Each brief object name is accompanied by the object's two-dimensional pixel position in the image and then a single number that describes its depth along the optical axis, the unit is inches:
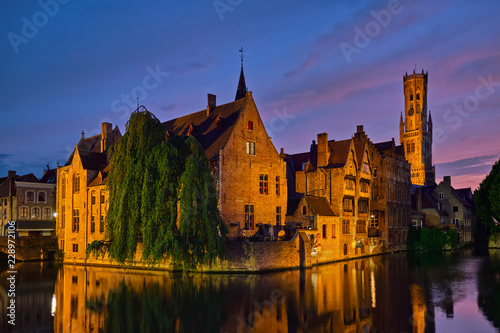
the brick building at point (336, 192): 1663.4
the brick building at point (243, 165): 1498.5
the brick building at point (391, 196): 2140.7
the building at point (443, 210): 2603.8
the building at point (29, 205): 2046.0
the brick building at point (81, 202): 1667.1
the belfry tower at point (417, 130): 5723.4
